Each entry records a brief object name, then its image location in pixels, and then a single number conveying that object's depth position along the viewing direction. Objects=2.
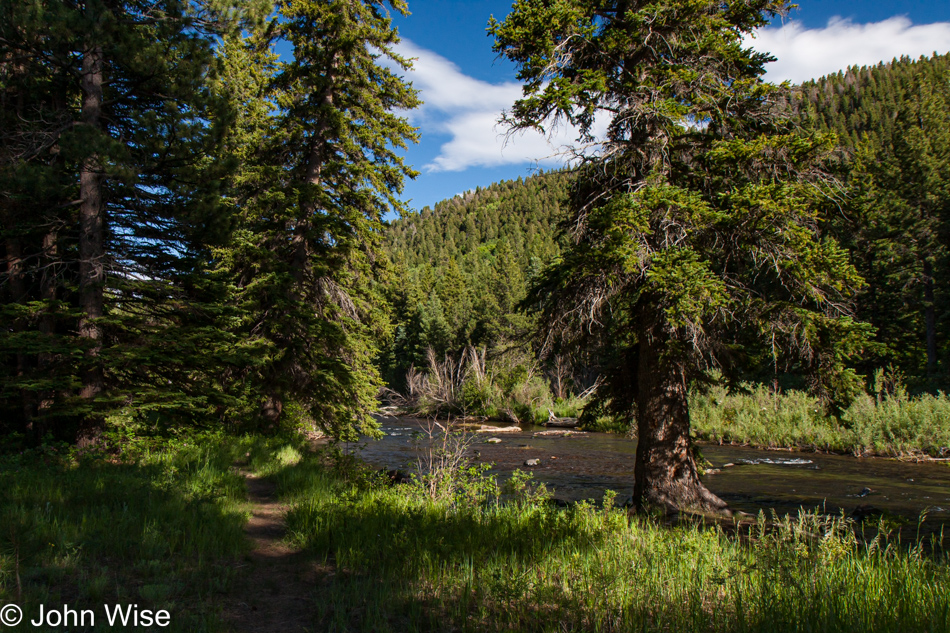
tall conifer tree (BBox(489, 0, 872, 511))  7.07
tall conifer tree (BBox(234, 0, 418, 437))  13.08
